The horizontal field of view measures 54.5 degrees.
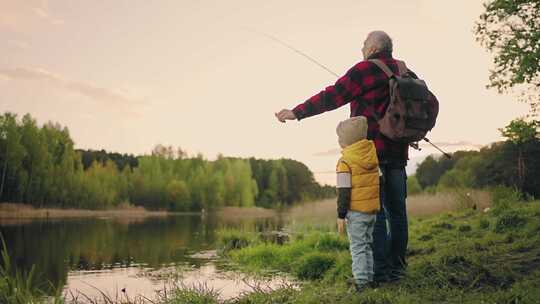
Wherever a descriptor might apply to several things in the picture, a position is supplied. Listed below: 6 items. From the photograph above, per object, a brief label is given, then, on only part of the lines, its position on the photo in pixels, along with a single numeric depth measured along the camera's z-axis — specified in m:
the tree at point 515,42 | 12.87
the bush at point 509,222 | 7.86
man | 4.33
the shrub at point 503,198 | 10.52
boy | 4.17
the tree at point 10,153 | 47.94
